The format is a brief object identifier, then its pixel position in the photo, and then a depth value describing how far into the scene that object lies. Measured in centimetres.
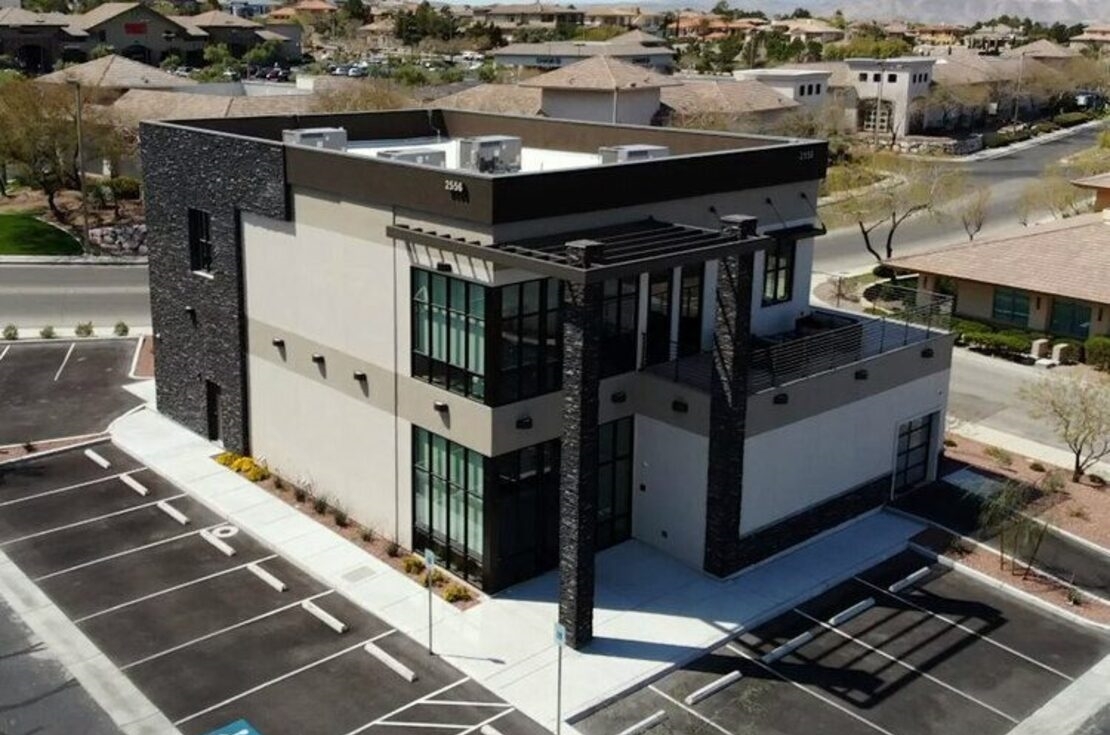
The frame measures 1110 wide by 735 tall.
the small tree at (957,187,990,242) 5556
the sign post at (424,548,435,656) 2081
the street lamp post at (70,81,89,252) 5414
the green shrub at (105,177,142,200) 6278
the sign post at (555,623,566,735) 1839
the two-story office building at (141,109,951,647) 2267
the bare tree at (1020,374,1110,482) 2984
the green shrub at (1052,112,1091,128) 11876
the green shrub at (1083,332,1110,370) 4066
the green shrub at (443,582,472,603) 2353
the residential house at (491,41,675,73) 13500
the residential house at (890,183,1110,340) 4231
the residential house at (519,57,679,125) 8256
